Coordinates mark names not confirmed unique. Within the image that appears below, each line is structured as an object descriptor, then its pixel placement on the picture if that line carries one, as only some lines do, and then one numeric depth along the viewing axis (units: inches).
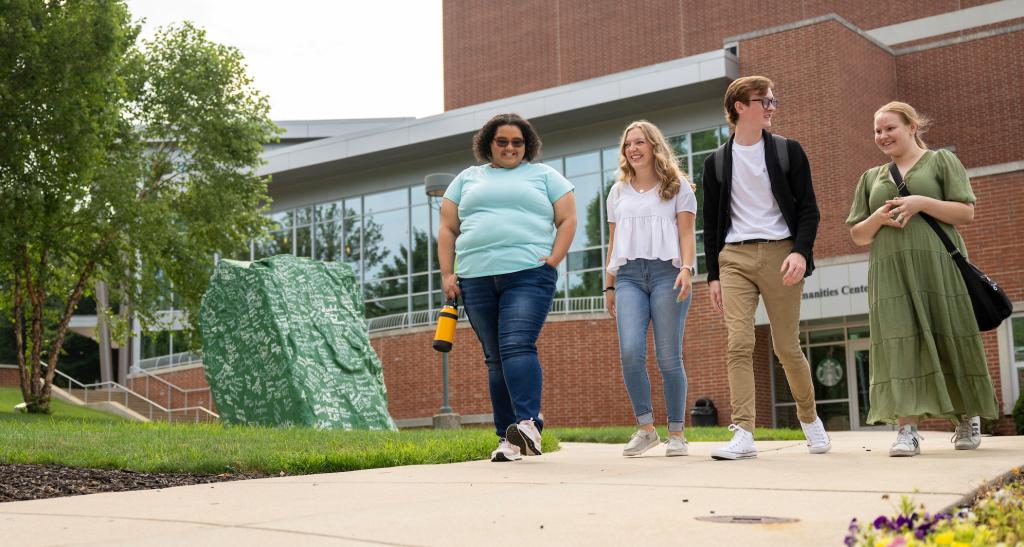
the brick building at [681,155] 885.8
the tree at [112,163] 684.1
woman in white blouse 250.2
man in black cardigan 235.6
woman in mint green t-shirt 242.5
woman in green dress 225.6
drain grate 132.6
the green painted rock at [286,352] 463.8
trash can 872.3
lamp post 721.0
